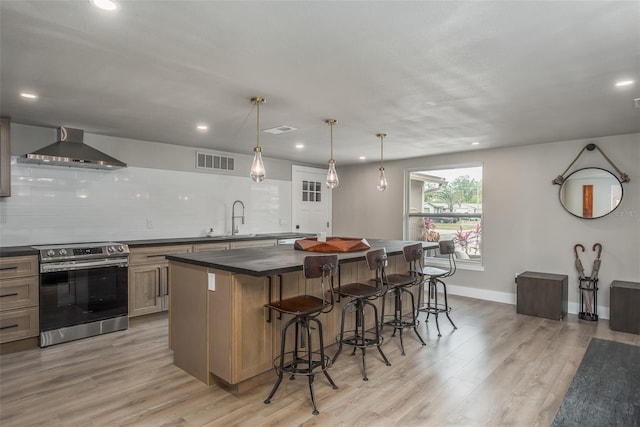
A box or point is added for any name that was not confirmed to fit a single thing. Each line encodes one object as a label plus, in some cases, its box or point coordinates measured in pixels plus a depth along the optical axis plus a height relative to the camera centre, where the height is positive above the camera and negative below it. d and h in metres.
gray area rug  1.60 -0.93
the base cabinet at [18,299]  3.47 -0.90
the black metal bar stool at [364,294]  3.05 -0.74
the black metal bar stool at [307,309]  2.53 -0.72
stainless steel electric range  3.68 -0.90
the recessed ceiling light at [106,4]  1.70 +0.97
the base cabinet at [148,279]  4.36 -0.88
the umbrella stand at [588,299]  4.55 -1.14
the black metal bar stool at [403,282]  3.55 -0.73
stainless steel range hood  3.86 +0.58
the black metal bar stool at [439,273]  4.21 -0.75
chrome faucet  5.89 -0.20
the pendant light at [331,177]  3.99 +0.35
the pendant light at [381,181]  4.38 +0.33
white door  6.99 +0.16
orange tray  3.50 -0.37
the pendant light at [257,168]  3.23 +0.36
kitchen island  2.63 -0.80
